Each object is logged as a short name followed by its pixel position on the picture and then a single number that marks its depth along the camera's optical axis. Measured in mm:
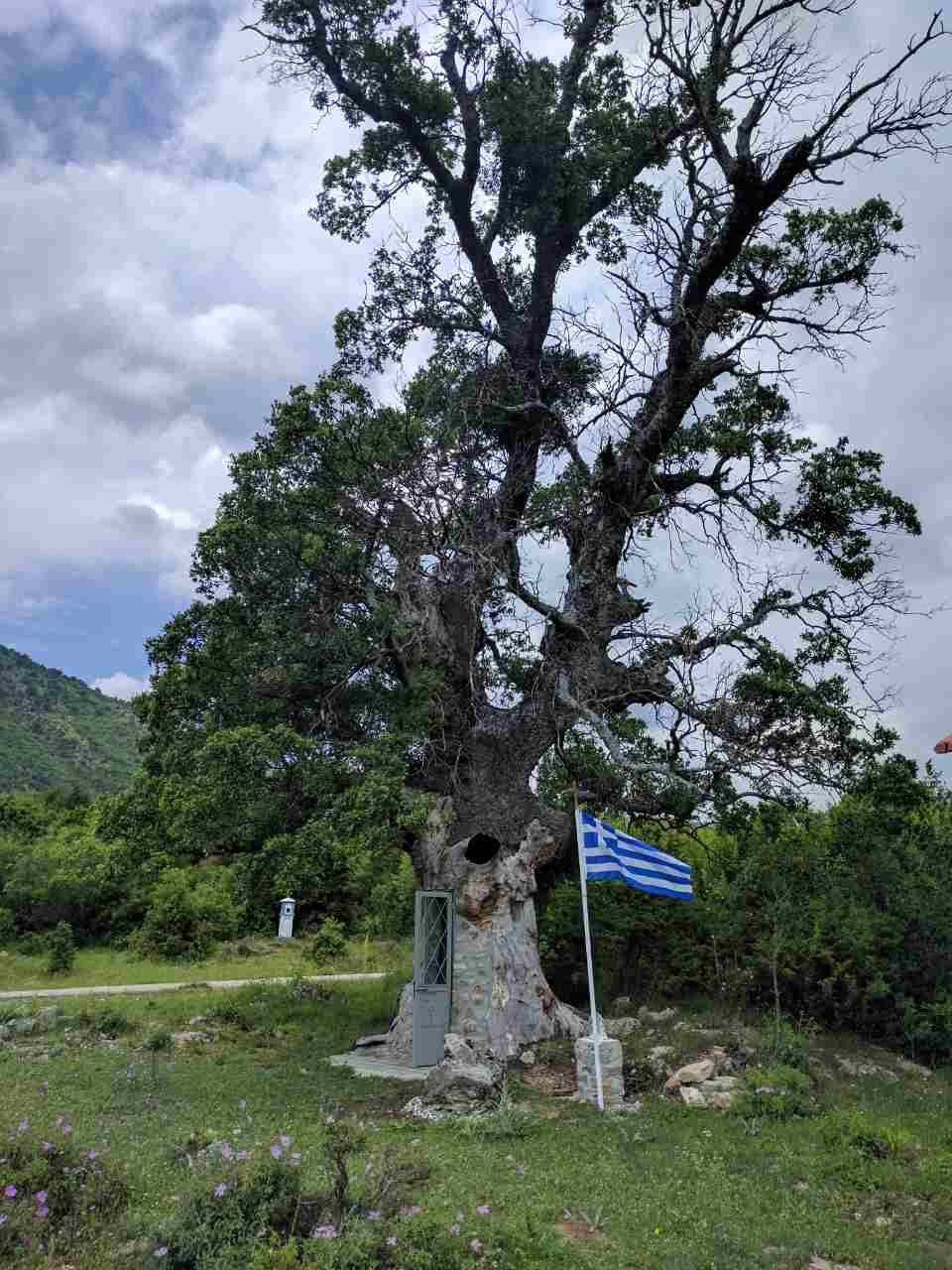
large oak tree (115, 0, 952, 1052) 11938
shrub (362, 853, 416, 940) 17062
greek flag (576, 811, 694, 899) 9836
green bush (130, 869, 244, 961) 21828
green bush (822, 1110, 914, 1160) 7098
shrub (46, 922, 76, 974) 20156
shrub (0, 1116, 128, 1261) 4828
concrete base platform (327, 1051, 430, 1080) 10527
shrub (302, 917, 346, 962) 20953
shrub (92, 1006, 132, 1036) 12844
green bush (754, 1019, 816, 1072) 9414
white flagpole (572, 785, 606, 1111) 8844
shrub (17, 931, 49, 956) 21736
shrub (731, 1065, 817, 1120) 8117
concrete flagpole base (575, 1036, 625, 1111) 9039
